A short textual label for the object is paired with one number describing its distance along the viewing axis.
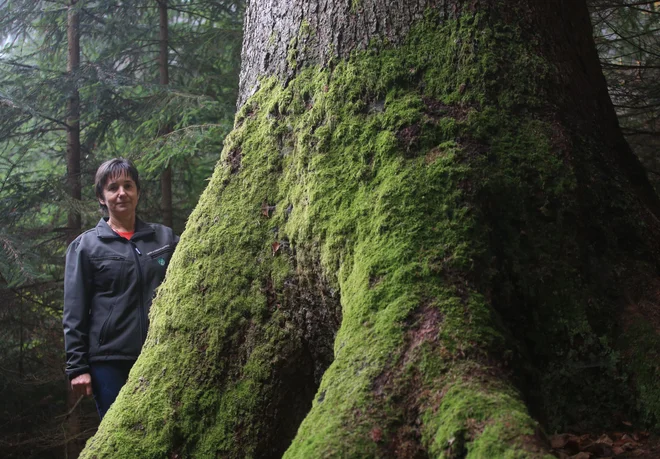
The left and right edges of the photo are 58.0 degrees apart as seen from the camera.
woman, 4.12
